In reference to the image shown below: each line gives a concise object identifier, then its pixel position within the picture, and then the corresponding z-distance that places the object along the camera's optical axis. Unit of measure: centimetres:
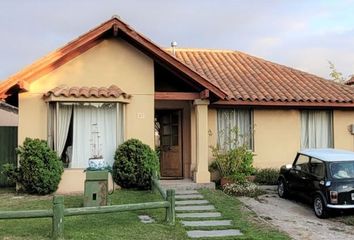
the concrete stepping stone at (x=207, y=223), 978
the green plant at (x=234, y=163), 1483
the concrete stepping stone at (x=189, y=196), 1248
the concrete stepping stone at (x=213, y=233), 904
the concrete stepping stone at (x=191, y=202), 1180
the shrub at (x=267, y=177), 1564
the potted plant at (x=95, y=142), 1366
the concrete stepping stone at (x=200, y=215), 1050
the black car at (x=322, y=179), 1099
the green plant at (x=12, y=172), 1296
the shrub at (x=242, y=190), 1378
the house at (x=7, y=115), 2491
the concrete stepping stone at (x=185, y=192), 1308
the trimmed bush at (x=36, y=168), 1267
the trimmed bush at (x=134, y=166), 1308
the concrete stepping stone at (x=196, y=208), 1117
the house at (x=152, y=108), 1341
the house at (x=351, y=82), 2159
